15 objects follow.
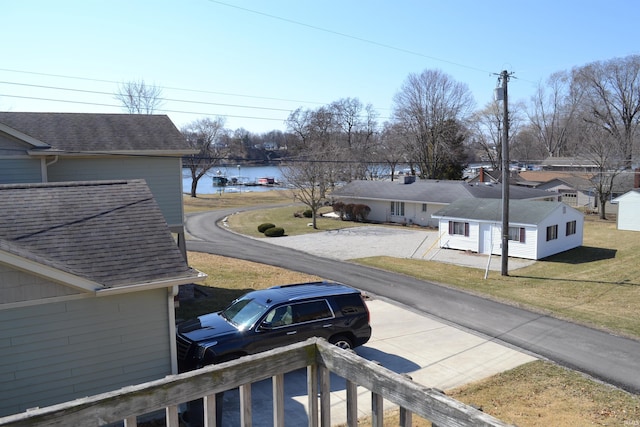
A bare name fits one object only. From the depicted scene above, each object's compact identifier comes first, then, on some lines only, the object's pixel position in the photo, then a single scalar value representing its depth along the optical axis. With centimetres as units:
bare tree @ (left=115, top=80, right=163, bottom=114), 6966
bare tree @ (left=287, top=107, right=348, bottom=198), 8575
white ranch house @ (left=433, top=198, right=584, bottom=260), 3141
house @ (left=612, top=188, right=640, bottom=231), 4306
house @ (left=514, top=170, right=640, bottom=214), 5653
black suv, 1120
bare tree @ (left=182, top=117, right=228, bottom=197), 7762
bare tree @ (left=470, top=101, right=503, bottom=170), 8206
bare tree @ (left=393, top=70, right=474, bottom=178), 7031
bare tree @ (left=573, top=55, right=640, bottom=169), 7569
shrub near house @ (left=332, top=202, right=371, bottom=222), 5047
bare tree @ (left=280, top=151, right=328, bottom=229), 4594
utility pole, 2489
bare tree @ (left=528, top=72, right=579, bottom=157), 9488
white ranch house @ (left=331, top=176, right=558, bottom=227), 4650
